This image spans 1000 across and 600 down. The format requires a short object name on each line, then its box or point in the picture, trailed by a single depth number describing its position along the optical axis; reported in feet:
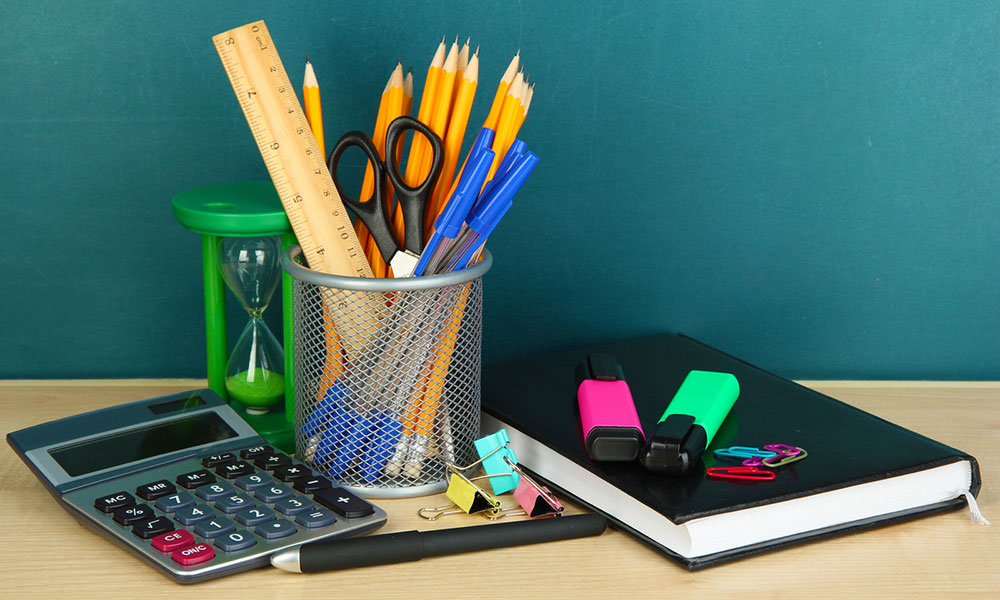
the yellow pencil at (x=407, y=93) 3.34
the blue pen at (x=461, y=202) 3.16
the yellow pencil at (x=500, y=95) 3.25
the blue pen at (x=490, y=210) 3.19
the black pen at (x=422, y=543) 3.03
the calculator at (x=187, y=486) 3.03
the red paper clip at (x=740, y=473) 3.16
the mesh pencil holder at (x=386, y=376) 3.22
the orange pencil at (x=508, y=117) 3.23
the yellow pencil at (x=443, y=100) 3.28
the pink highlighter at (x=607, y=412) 3.18
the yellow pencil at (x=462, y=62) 3.32
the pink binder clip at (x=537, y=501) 3.18
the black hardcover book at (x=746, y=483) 3.09
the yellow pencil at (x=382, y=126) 3.32
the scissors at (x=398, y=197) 3.25
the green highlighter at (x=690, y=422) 3.14
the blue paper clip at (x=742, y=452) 3.21
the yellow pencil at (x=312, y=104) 3.28
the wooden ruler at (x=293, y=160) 3.26
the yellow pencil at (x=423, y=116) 3.30
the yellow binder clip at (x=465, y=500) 3.19
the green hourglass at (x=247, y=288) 3.32
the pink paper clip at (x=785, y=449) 3.22
